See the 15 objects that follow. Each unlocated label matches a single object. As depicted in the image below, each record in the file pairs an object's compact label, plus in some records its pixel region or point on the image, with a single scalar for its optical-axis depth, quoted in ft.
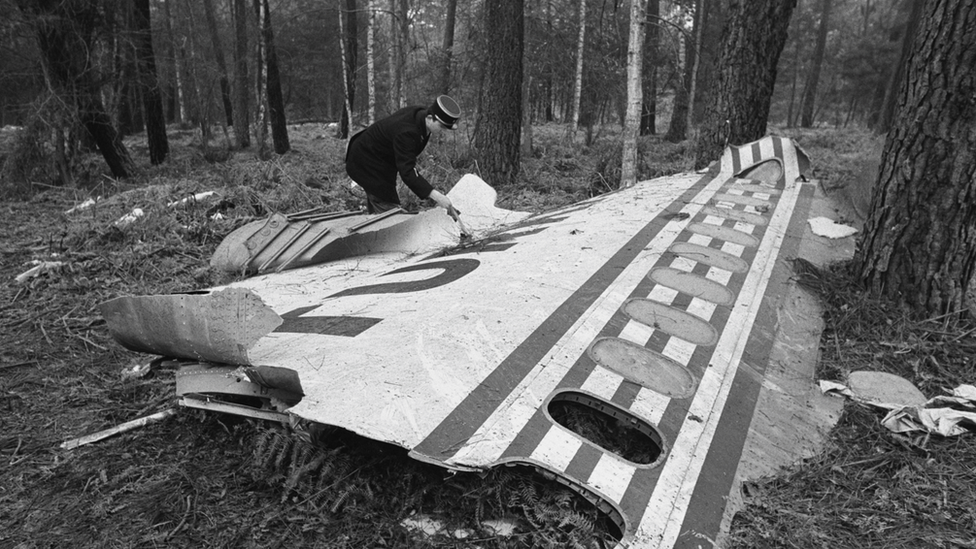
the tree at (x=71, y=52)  28.60
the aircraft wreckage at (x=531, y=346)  6.98
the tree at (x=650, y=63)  50.88
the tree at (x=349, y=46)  45.98
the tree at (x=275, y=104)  43.21
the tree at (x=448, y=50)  43.04
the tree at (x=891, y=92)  42.14
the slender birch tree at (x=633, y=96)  20.68
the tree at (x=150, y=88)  35.25
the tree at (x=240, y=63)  49.11
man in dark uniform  15.39
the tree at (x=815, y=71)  73.51
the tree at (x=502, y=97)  25.63
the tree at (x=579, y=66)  42.01
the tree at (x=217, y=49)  56.03
